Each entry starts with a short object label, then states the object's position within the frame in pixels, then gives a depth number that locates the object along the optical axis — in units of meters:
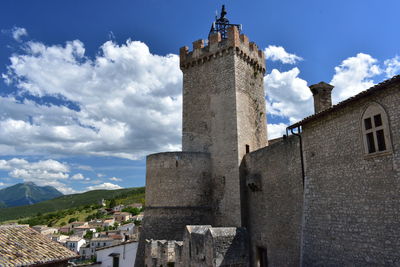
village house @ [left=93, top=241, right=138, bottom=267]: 24.94
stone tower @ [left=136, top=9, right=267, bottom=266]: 16.41
